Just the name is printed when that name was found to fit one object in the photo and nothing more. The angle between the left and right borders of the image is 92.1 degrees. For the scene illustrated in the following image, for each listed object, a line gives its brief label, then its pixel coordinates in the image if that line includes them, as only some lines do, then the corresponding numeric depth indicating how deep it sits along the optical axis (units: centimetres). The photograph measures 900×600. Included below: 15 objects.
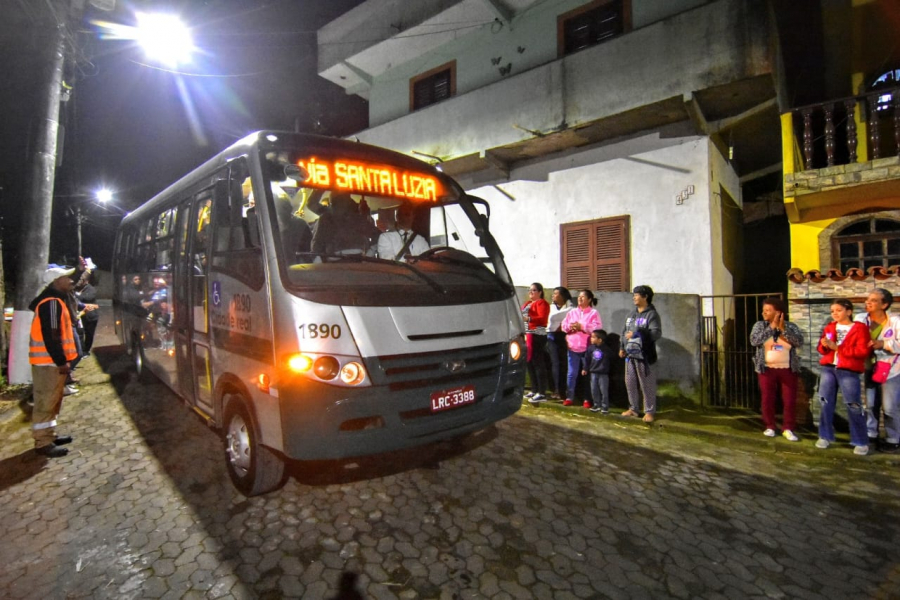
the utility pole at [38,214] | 647
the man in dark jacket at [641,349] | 595
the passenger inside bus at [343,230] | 354
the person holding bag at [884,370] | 473
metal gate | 695
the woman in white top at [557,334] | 710
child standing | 630
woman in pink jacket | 659
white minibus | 291
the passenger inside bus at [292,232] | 315
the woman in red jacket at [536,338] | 706
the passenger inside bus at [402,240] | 391
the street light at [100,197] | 2156
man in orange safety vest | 433
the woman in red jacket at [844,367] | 475
